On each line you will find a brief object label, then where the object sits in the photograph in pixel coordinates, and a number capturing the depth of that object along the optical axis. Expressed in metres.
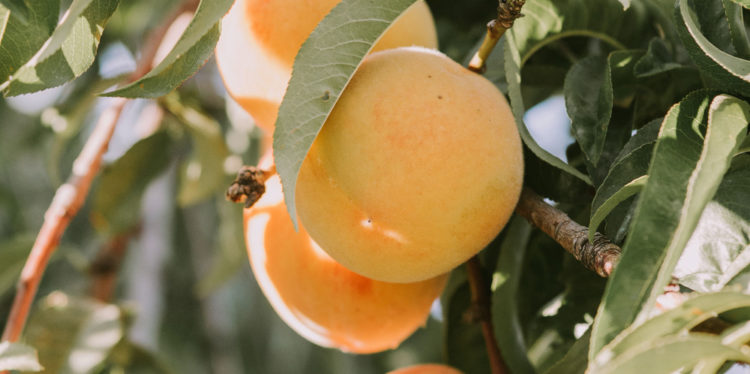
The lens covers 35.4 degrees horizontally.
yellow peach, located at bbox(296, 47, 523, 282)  0.32
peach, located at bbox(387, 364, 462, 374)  0.38
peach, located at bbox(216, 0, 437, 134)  0.36
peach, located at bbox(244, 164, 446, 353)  0.38
